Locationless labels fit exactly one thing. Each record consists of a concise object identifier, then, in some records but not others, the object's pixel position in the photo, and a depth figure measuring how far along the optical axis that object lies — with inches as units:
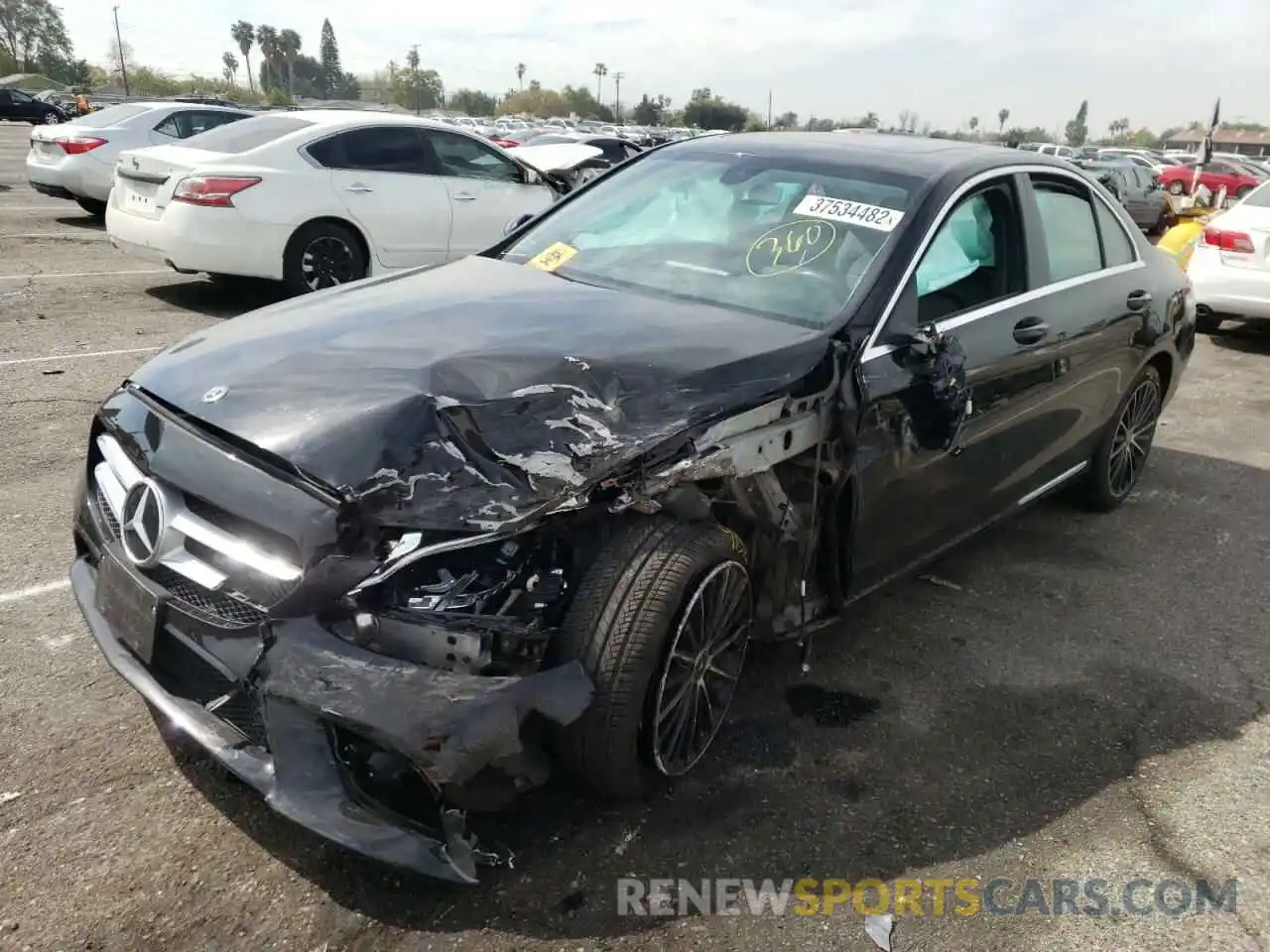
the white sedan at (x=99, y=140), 461.7
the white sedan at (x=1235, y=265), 319.3
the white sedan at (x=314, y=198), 294.2
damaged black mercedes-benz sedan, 84.9
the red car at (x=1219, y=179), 1133.7
